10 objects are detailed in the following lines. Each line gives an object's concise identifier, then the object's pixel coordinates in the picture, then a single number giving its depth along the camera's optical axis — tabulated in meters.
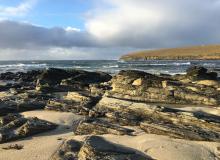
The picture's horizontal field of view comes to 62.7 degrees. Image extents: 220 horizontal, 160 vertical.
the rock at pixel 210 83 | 11.84
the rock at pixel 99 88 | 12.76
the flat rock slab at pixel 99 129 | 7.59
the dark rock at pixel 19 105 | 9.90
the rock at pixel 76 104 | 9.60
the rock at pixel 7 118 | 8.57
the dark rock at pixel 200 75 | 14.48
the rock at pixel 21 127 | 7.62
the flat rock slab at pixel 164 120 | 7.25
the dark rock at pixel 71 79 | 15.54
